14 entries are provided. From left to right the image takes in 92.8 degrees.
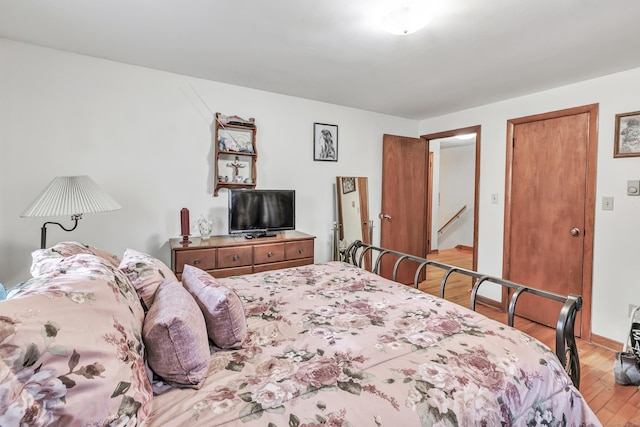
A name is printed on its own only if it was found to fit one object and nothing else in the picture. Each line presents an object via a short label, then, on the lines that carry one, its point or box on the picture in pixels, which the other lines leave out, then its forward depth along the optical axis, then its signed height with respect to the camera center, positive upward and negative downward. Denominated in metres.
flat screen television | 2.88 -0.12
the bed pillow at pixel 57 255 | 1.08 -0.23
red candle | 2.62 -0.19
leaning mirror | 3.67 -0.18
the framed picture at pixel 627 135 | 2.51 +0.54
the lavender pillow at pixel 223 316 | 1.14 -0.44
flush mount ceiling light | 1.68 +1.03
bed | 0.75 -0.56
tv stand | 2.90 -0.35
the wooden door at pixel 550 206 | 2.82 -0.07
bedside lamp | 1.71 +0.00
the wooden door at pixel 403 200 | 4.05 -0.01
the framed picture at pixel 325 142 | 3.58 +0.69
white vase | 2.78 -0.25
